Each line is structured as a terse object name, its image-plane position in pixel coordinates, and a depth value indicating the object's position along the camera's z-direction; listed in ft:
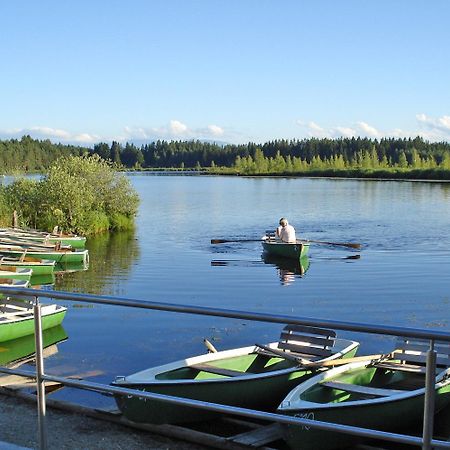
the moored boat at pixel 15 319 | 51.21
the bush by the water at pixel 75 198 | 134.10
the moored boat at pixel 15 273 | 73.46
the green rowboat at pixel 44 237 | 106.93
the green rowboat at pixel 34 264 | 88.74
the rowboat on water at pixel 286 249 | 101.09
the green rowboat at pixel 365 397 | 25.64
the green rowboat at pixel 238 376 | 27.76
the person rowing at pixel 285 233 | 103.35
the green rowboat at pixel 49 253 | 95.25
